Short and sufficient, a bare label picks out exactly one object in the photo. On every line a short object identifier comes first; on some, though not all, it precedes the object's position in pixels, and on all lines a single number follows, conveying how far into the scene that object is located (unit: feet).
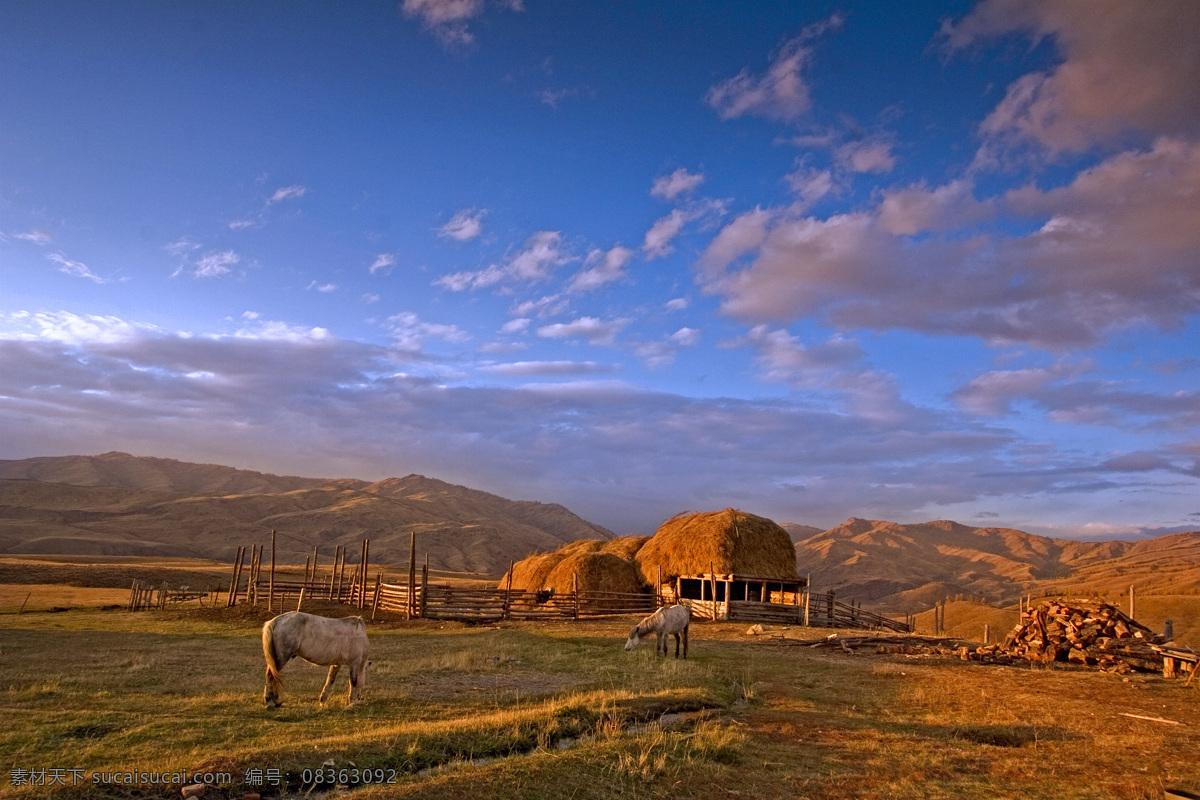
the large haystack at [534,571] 119.03
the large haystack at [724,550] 110.73
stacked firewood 56.75
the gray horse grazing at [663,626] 57.47
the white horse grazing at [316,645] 30.96
